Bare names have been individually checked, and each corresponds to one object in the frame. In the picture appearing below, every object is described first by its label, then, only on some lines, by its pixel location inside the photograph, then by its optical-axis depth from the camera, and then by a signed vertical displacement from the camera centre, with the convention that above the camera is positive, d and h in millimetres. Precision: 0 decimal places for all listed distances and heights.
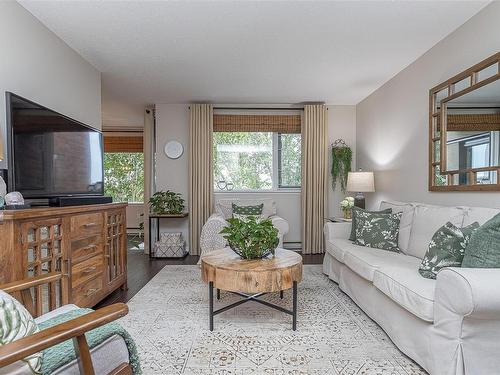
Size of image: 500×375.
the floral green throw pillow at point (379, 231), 2916 -510
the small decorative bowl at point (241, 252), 2465 -606
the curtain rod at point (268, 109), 5115 +1182
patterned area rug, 1792 -1108
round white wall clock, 5070 +497
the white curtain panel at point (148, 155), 5203 +432
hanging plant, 5004 +261
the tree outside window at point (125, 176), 7090 +99
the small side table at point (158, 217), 4648 -583
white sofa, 1427 -707
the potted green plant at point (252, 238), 2420 -467
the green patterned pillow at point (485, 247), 1620 -379
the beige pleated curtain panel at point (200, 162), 4941 +287
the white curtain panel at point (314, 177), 5000 +34
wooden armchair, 823 -466
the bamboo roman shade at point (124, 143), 6957 +848
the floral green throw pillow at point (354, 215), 3207 -385
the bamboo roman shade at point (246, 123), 5086 +944
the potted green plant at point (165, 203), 4730 -365
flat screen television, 2031 +219
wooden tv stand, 1690 -489
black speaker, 2291 -167
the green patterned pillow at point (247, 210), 4516 -459
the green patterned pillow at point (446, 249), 1837 -440
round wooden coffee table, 2105 -678
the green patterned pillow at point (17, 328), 936 -478
